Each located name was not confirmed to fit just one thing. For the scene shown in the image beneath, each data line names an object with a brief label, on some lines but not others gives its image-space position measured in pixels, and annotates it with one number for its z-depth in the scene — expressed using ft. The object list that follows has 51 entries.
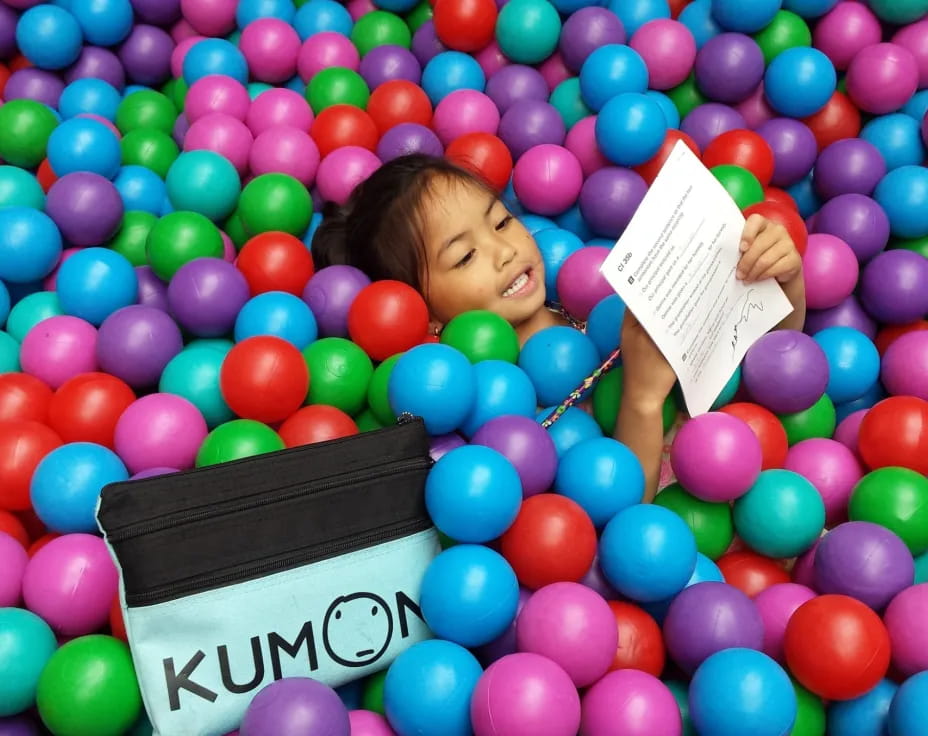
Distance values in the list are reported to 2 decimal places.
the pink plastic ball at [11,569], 4.41
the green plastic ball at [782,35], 7.08
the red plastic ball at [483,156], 6.82
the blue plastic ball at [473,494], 4.12
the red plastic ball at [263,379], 4.99
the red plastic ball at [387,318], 5.46
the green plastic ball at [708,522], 4.86
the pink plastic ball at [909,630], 4.03
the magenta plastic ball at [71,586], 4.28
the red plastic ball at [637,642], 4.17
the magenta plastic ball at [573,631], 3.89
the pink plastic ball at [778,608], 4.35
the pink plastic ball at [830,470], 5.12
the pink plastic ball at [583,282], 5.95
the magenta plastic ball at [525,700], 3.59
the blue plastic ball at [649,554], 4.21
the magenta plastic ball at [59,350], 5.59
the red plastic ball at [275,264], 5.98
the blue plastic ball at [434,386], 4.71
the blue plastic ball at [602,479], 4.55
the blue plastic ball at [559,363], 5.41
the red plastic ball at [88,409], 5.10
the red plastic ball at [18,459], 4.80
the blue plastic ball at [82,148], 6.69
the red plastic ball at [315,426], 4.99
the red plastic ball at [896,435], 4.93
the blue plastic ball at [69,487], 4.53
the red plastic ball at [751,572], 4.77
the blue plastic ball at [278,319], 5.52
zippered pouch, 3.81
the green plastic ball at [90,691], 3.93
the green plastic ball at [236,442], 4.65
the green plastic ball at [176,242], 5.97
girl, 5.85
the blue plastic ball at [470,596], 4.02
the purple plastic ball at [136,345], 5.43
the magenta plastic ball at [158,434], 4.87
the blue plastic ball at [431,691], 3.79
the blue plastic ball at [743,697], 3.68
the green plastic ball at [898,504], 4.61
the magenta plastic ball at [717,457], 4.61
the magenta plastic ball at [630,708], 3.72
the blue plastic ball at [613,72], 6.81
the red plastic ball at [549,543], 4.25
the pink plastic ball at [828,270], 5.96
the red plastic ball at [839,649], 3.90
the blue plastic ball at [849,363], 5.73
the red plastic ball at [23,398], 5.28
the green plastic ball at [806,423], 5.41
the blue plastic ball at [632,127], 6.45
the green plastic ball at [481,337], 5.40
